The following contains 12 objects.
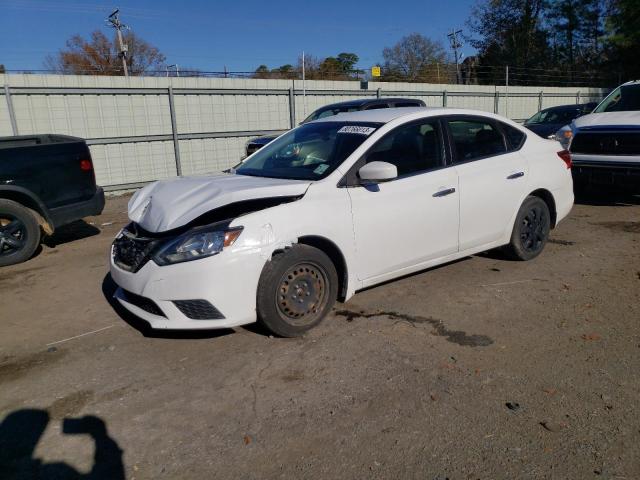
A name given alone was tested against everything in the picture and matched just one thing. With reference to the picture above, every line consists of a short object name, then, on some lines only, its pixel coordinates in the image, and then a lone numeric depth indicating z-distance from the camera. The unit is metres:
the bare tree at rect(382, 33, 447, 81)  47.12
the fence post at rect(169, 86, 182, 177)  12.40
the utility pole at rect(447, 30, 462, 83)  47.25
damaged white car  3.67
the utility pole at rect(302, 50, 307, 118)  14.77
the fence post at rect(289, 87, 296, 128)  14.49
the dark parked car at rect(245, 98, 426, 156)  10.26
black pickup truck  6.25
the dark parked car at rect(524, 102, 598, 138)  12.82
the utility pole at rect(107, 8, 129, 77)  41.56
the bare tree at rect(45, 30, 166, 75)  47.78
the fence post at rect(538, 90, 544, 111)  21.88
